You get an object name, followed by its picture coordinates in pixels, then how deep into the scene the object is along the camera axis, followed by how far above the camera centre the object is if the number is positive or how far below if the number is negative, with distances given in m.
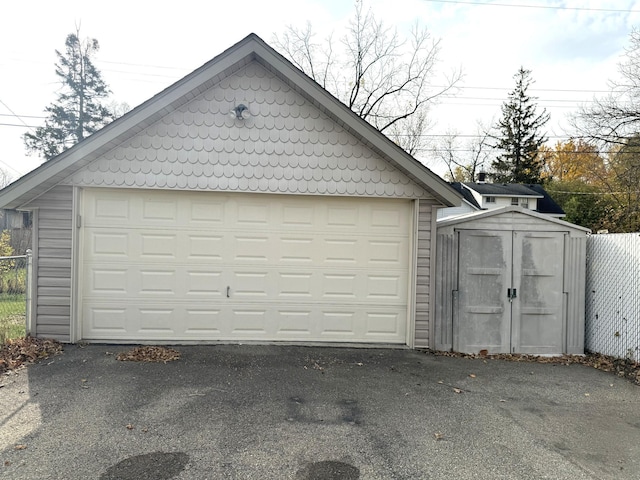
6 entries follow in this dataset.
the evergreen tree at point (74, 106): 24.61 +7.88
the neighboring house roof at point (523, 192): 25.74 +3.25
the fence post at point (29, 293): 6.21 -0.95
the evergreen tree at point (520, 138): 32.75 +8.54
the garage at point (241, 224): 6.20 +0.20
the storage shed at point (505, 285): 6.56 -0.69
